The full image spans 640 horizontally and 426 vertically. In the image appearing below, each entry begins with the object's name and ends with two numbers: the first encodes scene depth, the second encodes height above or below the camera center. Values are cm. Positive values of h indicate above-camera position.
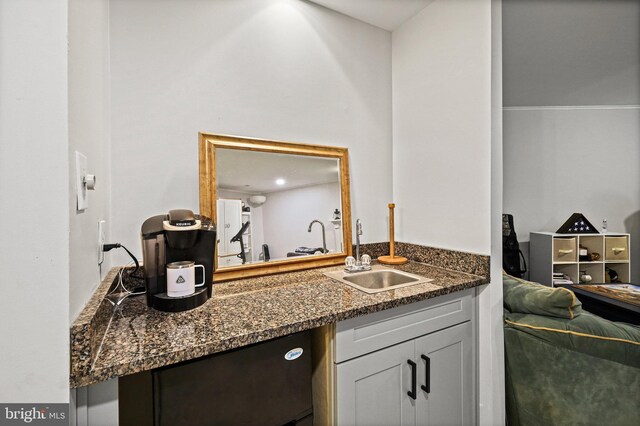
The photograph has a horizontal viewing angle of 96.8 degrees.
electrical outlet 99 -9
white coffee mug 101 -24
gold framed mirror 141 +4
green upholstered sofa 116 -67
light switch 73 +8
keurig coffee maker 101 -14
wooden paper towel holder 178 -30
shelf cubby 349 -57
